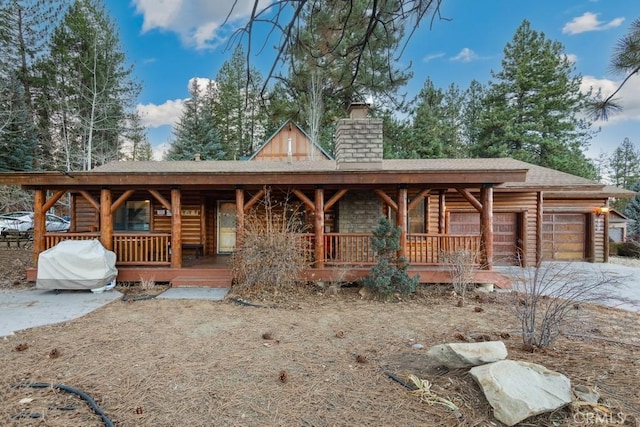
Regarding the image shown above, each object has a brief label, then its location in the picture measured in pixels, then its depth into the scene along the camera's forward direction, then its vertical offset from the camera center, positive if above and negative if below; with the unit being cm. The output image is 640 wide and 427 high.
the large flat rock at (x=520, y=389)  211 -125
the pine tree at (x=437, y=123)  1953 +569
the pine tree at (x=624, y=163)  3131 +470
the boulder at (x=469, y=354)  268 -122
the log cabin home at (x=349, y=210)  629 +3
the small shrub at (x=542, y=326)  321 -117
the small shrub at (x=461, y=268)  598 -109
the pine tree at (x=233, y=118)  2584 +779
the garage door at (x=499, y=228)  991 -55
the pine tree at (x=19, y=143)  1441 +367
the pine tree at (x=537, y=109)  1803 +597
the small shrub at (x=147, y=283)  630 -143
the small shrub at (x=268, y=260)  564 -87
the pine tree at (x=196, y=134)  2352 +582
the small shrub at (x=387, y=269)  566 -105
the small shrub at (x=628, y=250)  1247 -159
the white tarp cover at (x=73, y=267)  575 -102
